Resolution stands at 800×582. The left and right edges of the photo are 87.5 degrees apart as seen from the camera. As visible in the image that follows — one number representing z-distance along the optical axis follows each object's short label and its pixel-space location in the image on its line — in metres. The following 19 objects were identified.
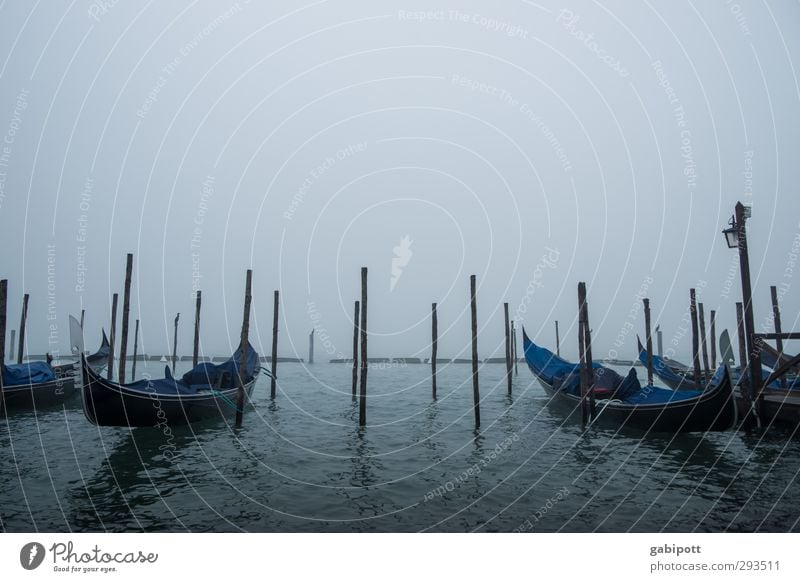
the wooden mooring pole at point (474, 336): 12.03
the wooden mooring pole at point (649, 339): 13.58
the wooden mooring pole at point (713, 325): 18.14
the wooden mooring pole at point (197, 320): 18.03
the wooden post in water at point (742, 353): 11.52
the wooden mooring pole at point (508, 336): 21.27
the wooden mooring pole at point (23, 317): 18.85
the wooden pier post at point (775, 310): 14.11
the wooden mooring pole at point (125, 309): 13.56
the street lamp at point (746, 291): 9.02
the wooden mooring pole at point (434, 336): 18.80
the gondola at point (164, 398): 9.26
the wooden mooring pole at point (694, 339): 14.35
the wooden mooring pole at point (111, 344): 14.61
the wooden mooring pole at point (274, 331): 18.17
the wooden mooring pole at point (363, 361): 11.11
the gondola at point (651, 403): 9.30
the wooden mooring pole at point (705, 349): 16.07
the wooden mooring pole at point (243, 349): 11.38
